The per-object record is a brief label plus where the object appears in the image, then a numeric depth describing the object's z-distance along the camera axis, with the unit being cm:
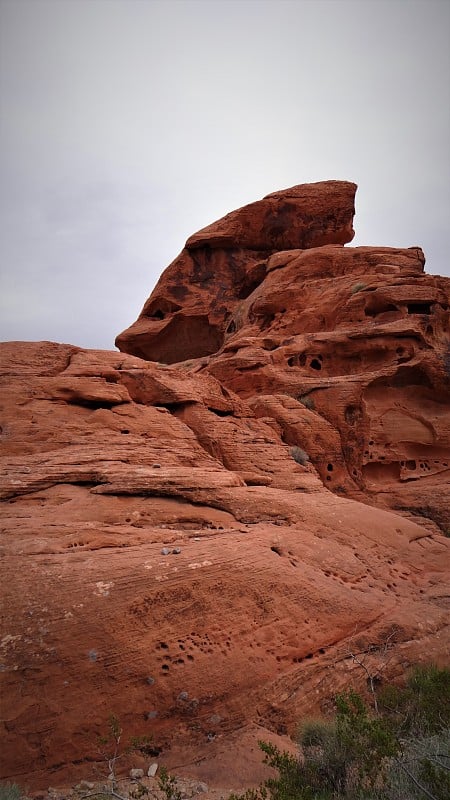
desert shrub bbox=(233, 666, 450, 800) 479
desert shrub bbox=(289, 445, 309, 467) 1454
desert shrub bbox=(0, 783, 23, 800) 496
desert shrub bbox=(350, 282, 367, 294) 2066
